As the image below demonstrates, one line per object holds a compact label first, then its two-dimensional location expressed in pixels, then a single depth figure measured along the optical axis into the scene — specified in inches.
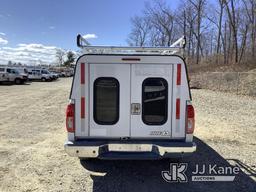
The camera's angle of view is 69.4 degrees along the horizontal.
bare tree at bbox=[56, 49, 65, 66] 2901.2
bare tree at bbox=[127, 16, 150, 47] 1945.5
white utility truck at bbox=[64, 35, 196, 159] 123.7
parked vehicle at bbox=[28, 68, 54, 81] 1128.8
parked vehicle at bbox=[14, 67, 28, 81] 913.8
